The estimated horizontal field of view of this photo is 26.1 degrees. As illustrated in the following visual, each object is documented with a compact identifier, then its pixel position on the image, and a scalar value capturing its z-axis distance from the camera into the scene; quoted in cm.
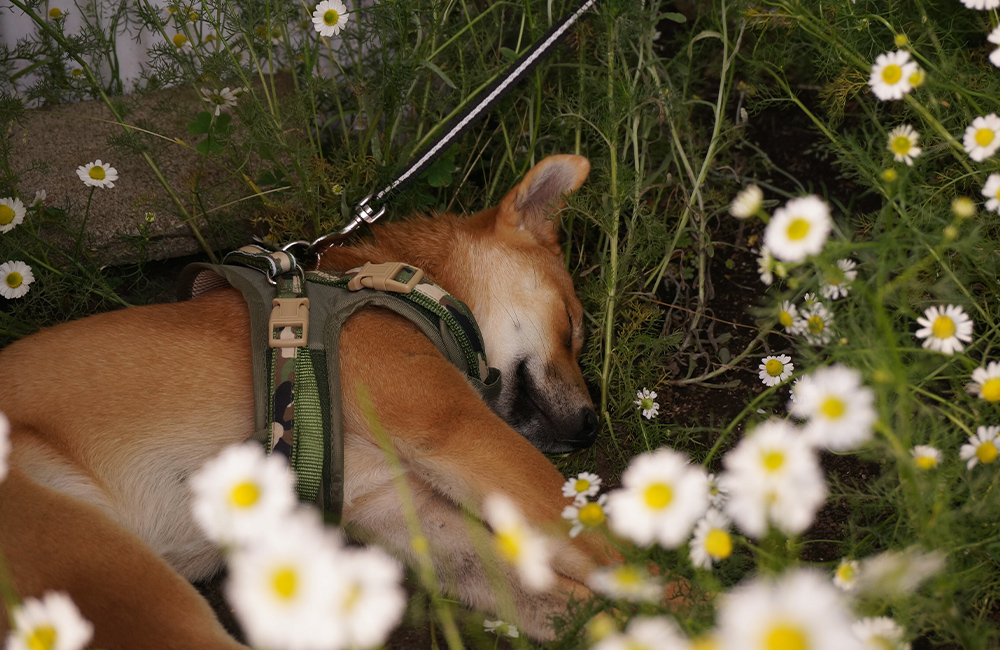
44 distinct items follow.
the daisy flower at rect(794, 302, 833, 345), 141
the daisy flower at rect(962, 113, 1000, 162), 142
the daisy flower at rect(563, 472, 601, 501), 140
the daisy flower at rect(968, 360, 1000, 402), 137
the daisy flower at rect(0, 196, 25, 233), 159
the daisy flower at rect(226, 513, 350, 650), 85
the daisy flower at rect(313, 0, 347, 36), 160
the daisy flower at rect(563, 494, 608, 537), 134
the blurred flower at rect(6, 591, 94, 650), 108
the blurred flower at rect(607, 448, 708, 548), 105
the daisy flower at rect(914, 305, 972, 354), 137
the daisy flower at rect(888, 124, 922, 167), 141
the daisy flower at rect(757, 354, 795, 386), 153
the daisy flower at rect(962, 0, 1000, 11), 143
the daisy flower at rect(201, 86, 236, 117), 164
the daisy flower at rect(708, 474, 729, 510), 137
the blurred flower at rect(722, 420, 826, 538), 102
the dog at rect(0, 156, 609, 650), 142
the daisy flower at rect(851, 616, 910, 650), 126
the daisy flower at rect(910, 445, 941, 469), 134
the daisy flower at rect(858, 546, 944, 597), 117
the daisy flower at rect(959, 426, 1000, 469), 136
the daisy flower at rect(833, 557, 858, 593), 134
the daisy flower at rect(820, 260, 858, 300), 133
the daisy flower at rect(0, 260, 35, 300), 158
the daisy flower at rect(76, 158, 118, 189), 161
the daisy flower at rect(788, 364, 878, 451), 108
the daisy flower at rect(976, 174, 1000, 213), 140
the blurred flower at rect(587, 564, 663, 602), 120
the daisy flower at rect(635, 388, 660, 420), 159
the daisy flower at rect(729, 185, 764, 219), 134
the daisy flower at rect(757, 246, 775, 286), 140
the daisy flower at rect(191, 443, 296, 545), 99
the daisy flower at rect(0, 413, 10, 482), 130
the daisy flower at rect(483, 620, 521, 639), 140
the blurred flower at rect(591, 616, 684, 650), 92
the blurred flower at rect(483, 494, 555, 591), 111
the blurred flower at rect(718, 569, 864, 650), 76
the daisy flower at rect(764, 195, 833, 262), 130
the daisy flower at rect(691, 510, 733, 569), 120
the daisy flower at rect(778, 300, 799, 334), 142
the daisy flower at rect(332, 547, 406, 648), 89
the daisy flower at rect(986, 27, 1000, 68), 143
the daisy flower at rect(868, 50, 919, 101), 142
